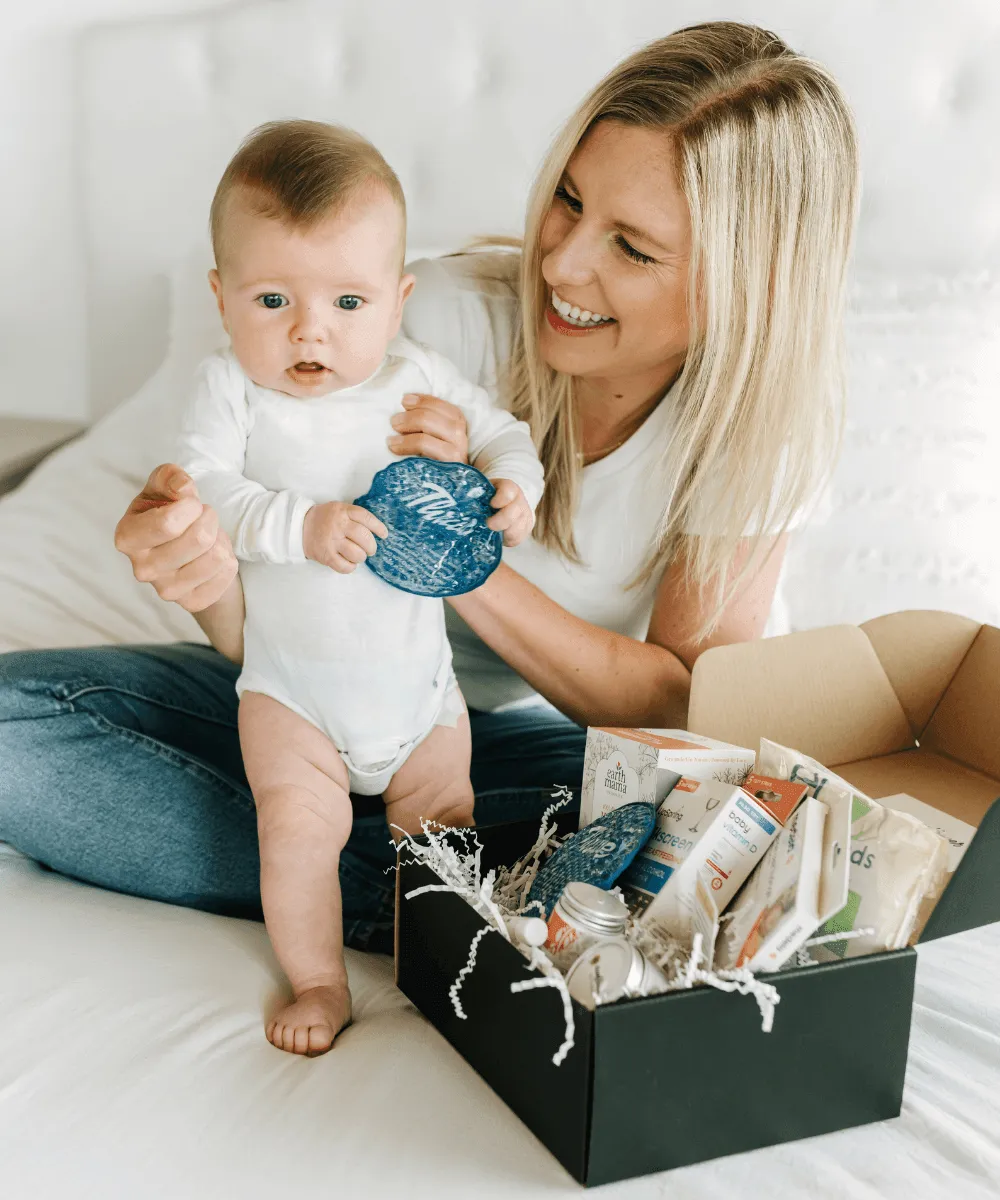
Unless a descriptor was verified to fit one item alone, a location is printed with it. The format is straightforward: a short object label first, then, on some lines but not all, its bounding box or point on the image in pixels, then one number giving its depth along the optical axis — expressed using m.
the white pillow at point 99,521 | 1.54
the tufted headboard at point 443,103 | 1.59
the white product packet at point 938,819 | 1.17
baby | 0.89
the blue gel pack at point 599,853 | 0.89
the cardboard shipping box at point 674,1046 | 0.74
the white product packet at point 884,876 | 0.82
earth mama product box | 0.96
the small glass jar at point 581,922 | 0.81
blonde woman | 1.08
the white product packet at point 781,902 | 0.77
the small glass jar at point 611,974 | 0.75
